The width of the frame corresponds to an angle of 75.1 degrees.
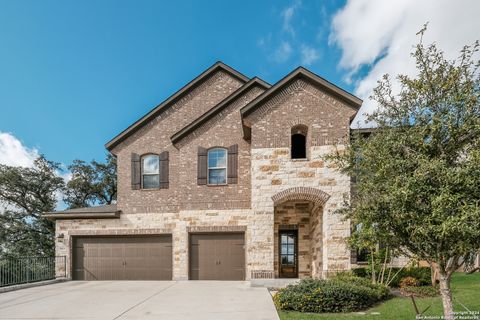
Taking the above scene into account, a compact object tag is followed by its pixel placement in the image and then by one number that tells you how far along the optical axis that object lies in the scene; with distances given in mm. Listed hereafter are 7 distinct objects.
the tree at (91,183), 25891
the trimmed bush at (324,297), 7840
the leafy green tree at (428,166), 4473
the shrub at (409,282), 10350
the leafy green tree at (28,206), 23312
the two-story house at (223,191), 11508
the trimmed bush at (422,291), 9336
